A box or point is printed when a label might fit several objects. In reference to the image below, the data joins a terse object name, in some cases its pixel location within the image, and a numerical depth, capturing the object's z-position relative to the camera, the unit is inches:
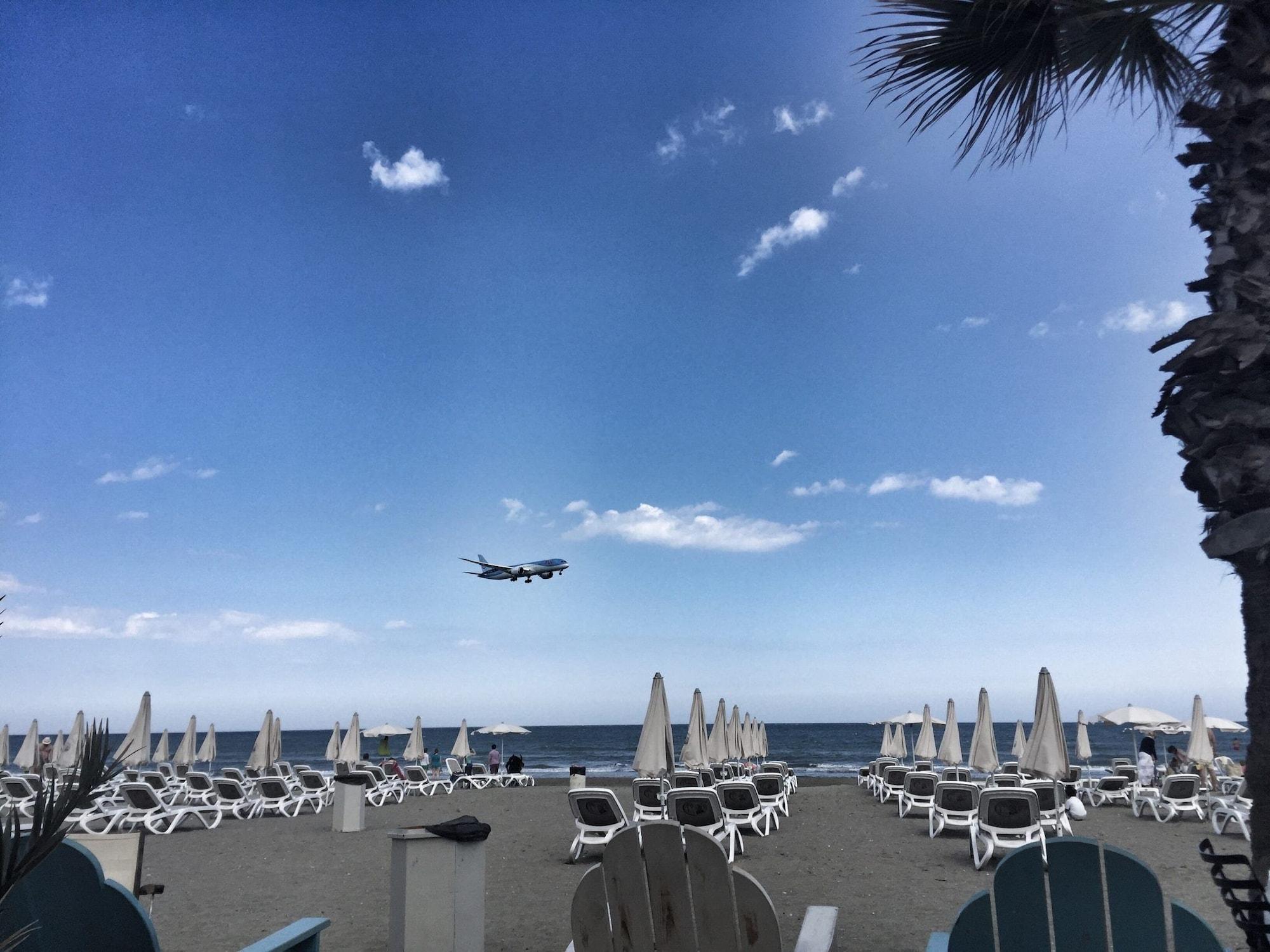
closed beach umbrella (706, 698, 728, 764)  502.0
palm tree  130.0
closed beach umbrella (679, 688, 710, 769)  445.4
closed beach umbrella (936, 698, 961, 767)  634.2
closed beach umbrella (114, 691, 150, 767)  552.7
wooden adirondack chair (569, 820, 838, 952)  98.7
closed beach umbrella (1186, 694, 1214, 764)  562.9
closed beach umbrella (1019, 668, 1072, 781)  319.0
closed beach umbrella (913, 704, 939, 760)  700.0
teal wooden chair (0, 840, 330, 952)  80.3
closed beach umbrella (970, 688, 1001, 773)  471.5
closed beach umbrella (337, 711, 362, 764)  733.3
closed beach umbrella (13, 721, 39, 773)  693.9
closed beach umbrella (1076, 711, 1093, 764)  732.0
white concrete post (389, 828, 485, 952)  159.8
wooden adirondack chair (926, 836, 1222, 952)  91.1
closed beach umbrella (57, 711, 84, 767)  626.3
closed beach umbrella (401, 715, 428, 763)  816.3
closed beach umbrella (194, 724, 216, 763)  707.4
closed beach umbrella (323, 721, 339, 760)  780.0
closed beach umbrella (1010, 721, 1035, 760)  658.8
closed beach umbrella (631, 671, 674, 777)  361.7
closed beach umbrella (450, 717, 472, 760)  855.7
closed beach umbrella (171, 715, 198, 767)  685.9
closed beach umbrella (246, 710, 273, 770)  633.0
